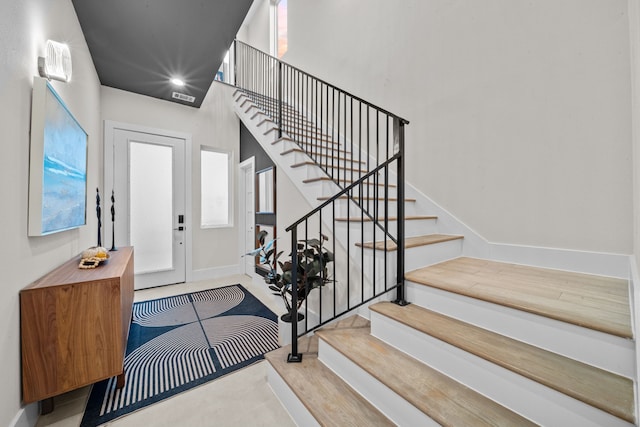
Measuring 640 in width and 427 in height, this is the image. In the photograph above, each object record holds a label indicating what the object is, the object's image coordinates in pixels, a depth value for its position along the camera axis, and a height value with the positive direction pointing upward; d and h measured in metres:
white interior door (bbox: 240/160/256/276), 4.16 +0.07
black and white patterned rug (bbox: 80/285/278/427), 1.64 -1.13
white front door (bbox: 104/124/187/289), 3.49 +0.19
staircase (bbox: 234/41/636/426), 0.96 -0.60
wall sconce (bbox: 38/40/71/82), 1.53 +0.98
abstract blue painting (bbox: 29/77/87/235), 1.39 +0.31
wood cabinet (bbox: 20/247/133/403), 1.30 -0.63
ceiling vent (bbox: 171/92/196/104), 3.69 +1.75
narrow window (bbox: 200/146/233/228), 4.27 +0.46
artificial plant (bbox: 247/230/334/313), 1.89 -0.43
